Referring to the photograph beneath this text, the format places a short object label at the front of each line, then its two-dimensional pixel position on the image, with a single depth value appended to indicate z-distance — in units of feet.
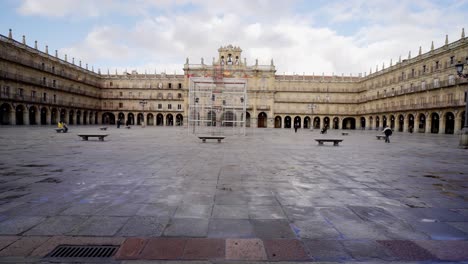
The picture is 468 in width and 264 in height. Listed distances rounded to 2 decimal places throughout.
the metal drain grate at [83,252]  8.00
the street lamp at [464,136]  42.08
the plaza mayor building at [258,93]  110.42
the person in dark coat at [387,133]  54.49
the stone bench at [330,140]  41.75
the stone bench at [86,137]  44.14
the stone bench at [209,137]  42.93
